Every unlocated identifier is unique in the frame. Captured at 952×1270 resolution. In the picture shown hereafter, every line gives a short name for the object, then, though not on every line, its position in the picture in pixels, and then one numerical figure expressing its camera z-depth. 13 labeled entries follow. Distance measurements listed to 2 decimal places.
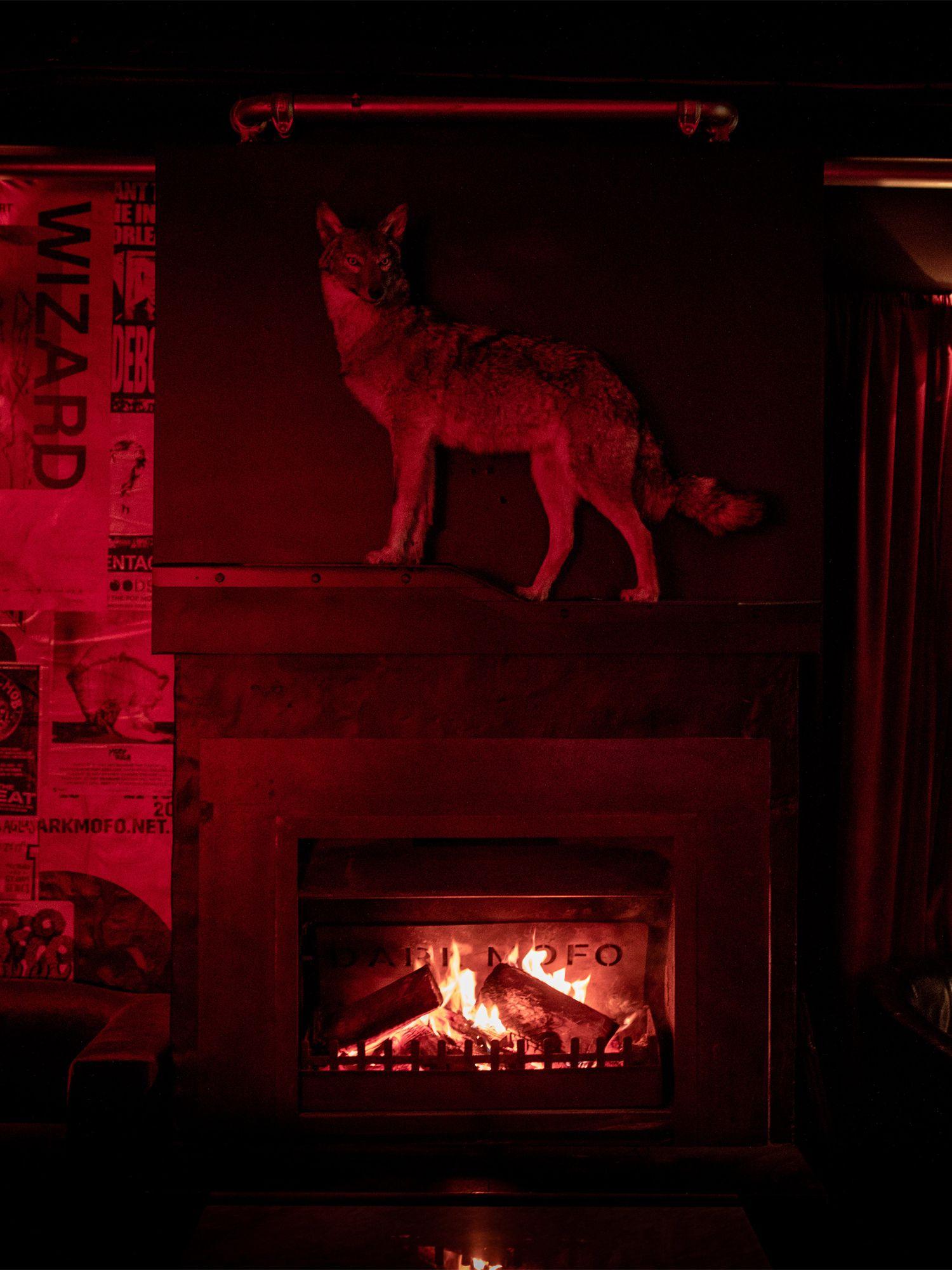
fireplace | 1.71
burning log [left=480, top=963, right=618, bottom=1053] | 1.77
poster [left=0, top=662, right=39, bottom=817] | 2.07
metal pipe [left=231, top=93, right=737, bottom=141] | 1.73
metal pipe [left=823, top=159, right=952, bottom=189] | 1.93
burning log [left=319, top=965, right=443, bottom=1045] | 1.77
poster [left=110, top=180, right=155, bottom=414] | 2.08
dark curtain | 2.03
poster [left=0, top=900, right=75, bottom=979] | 2.06
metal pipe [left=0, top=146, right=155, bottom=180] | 1.95
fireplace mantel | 1.71
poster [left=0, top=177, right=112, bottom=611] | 2.08
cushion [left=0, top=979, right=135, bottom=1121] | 1.94
